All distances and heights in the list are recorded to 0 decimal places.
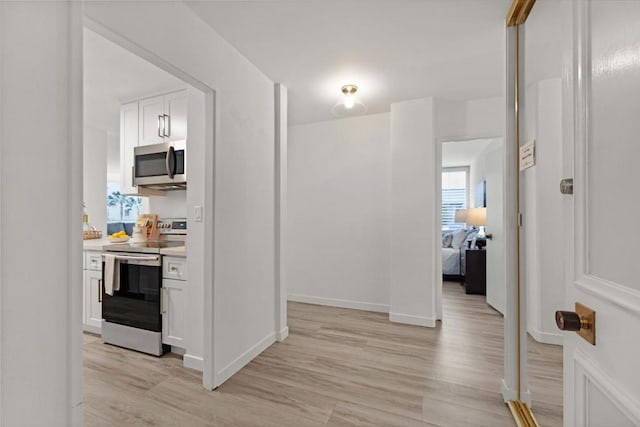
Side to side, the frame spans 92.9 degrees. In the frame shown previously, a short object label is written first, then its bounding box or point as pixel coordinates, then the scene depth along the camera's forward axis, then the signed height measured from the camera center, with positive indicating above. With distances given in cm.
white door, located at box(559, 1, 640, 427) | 60 +2
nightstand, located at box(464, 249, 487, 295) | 421 -81
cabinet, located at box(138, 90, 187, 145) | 285 +92
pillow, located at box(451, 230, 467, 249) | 564 -46
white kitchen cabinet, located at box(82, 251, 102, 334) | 291 -75
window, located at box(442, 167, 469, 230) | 730 +51
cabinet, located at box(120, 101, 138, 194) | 309 +75
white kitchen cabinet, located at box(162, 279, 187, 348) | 240 -78
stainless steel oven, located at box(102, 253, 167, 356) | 247 -79
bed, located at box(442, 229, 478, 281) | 518 -74
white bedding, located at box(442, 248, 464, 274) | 523 -82
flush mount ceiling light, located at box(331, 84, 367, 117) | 274 +100
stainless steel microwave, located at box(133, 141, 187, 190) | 276 +46
